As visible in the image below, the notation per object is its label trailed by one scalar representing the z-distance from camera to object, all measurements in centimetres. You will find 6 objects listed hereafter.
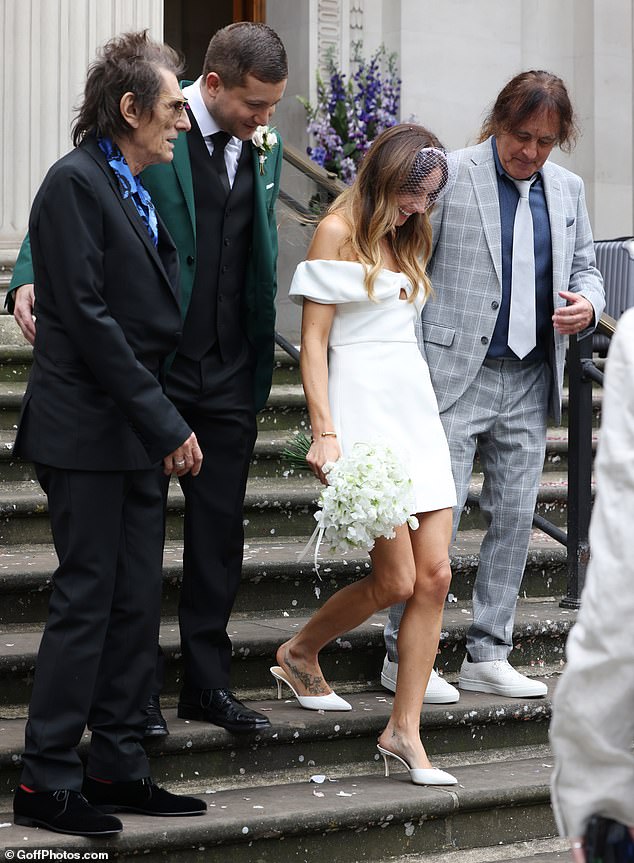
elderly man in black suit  601
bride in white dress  732
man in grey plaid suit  824
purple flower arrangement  1605
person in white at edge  269
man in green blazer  710
